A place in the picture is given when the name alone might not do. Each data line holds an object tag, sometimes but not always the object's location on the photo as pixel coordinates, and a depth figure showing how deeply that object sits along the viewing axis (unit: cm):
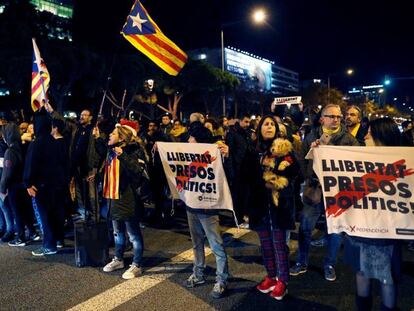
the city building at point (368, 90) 11225
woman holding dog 420
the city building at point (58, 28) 2739
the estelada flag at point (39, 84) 737
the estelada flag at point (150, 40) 655
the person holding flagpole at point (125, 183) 495
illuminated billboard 9226
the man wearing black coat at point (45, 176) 592
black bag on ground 534
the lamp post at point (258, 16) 1619
